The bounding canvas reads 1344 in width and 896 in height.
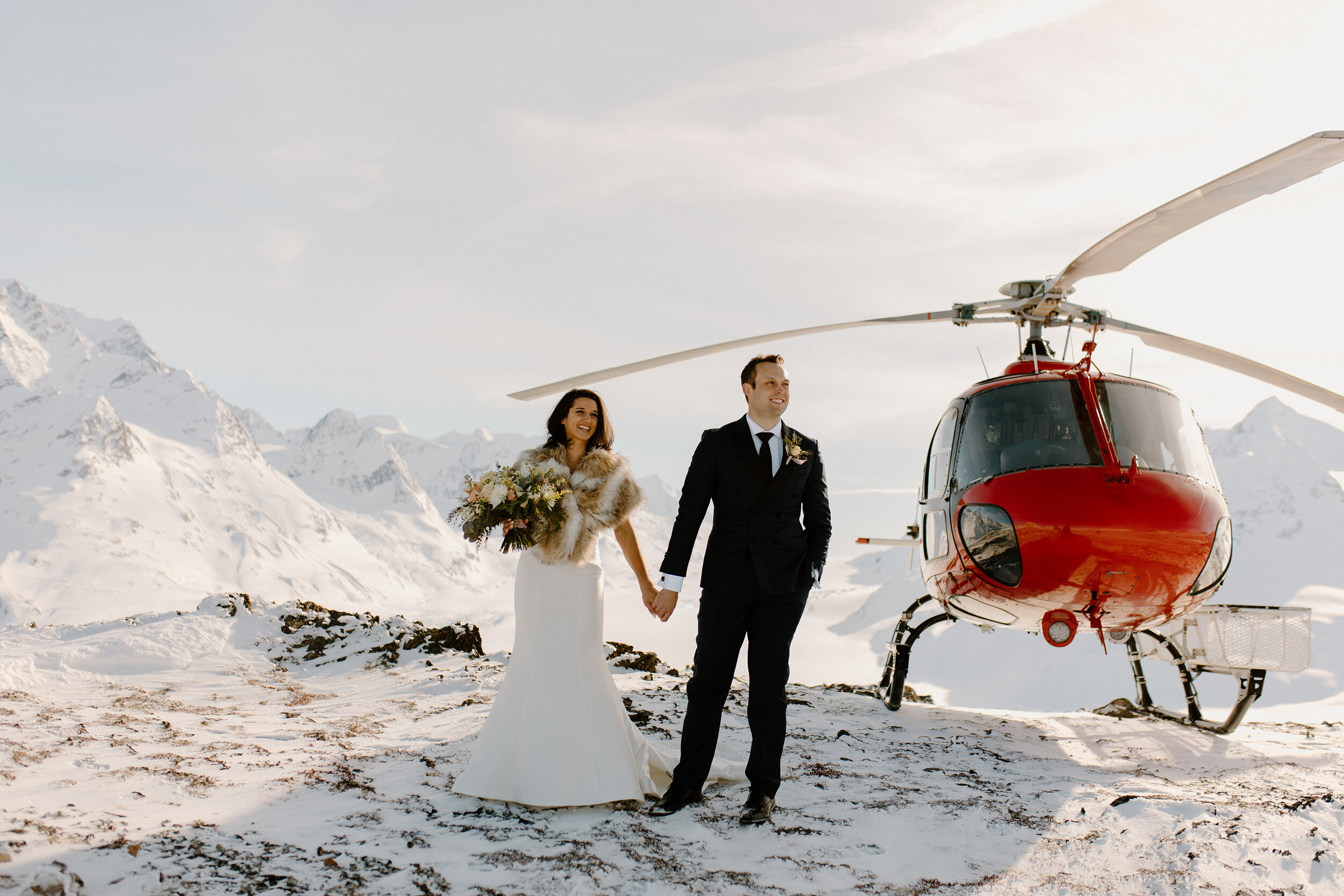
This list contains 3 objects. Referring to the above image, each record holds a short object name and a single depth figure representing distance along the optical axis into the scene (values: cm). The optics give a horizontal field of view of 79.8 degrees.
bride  436
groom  439
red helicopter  521
